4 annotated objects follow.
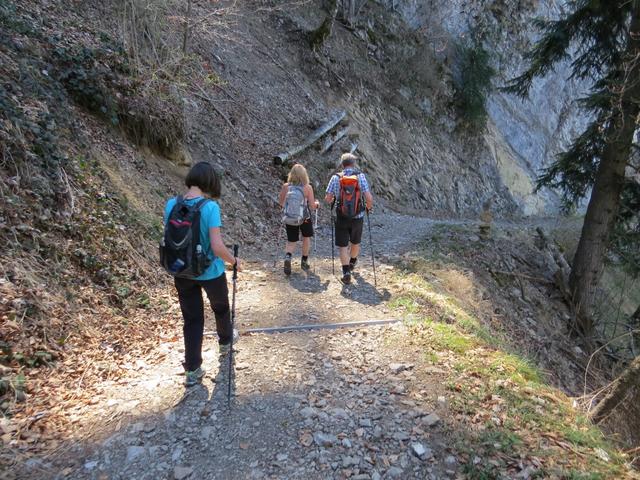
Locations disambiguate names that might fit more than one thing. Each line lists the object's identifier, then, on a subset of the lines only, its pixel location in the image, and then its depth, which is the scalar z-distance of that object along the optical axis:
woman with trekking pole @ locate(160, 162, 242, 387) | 3.70
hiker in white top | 6.88
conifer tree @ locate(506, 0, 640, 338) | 9.31
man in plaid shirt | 6.79
